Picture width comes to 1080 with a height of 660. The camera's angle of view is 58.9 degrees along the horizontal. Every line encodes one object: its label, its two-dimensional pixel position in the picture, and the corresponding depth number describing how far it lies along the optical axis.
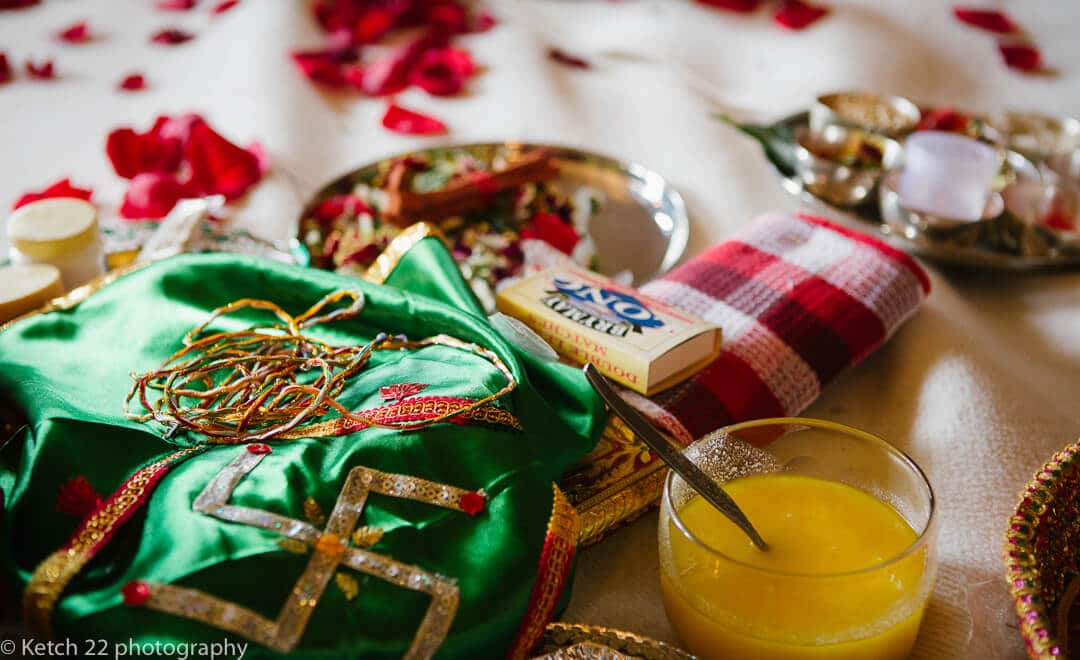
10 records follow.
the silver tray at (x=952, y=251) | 1.00
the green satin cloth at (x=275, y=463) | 0.51
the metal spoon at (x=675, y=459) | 0.56
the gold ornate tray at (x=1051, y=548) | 0.52
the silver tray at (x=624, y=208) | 1.03
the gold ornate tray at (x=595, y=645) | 0.55
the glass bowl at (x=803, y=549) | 0.52
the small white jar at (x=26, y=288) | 0.77
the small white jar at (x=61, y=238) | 0.85
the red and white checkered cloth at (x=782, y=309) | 0.74
